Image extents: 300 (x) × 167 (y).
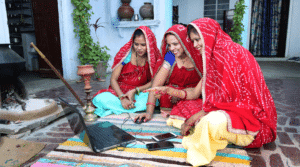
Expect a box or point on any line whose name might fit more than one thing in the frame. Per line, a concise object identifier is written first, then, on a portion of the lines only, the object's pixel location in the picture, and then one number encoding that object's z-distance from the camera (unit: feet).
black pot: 7.73
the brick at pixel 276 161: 5.15
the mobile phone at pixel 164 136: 6.25
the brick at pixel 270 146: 5.91
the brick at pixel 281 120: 7.83
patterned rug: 5.18
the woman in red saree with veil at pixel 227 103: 5.00
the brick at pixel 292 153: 5.28
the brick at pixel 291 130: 7.09
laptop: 5.56
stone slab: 7.09
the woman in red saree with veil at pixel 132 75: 8.63
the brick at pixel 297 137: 6.45
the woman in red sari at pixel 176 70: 7.42
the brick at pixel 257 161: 5.16
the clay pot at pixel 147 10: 18.17
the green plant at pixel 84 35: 16.06
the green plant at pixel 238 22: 20.08
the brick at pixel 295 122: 7.70
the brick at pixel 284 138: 6.32
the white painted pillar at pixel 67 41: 15.84
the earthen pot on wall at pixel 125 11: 18.95
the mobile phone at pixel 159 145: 5.69
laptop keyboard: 6.15
